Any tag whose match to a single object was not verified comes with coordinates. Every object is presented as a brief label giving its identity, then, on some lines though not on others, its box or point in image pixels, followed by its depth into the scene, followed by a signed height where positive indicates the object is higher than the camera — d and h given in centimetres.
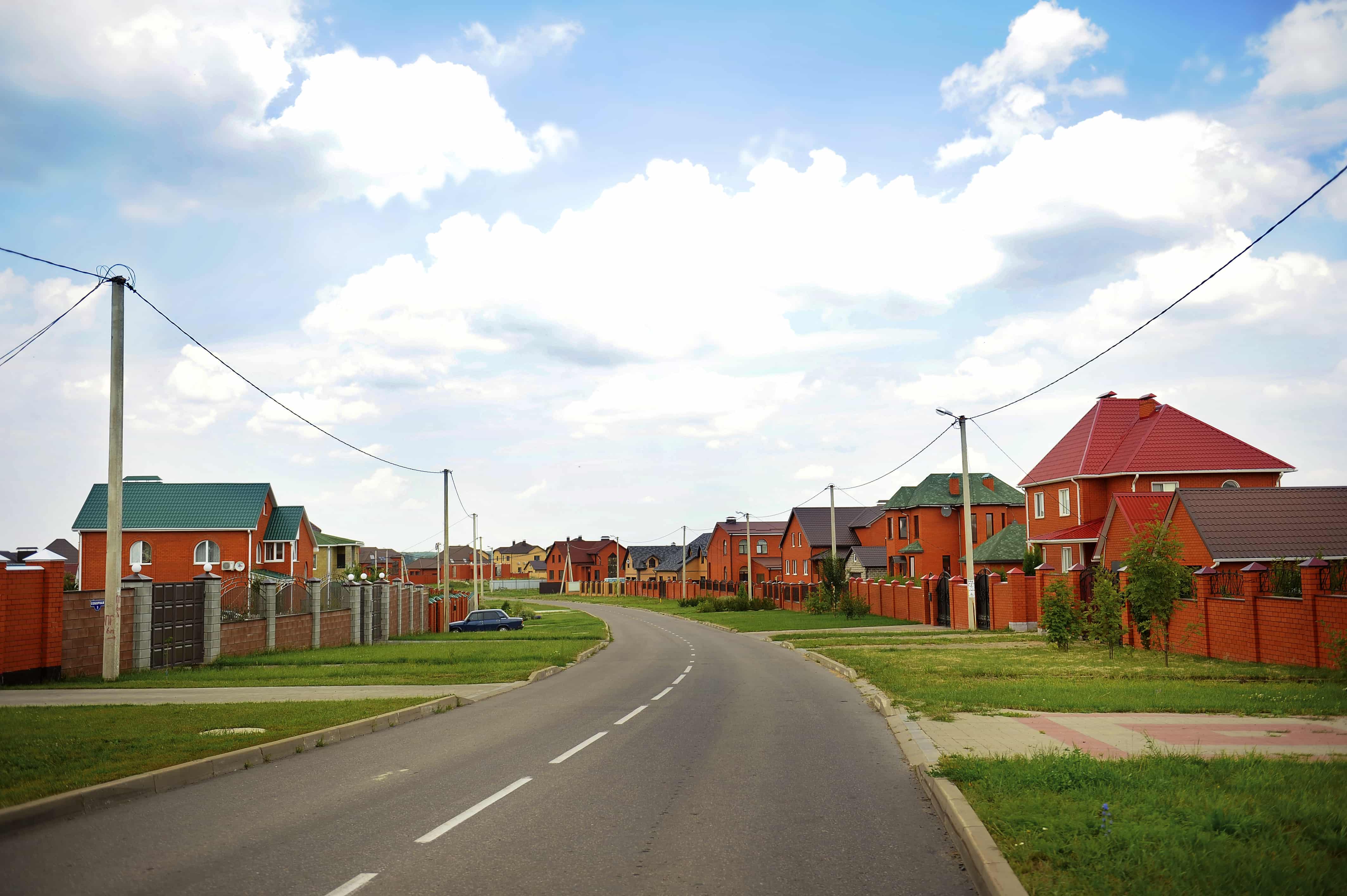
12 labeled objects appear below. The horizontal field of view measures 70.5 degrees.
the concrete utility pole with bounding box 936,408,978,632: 3456 -24
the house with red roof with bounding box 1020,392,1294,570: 4247 +287
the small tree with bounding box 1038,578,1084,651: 2425 -218
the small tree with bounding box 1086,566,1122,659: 2259 -196
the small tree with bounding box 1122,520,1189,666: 2103 -98
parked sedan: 4772 -415
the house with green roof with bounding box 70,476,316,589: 5247 +95
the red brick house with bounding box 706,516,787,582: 9650 -146
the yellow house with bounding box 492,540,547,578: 18288 -372
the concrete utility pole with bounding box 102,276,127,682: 2006 +86
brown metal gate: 2289 -197
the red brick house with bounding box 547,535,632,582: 14188 -340
